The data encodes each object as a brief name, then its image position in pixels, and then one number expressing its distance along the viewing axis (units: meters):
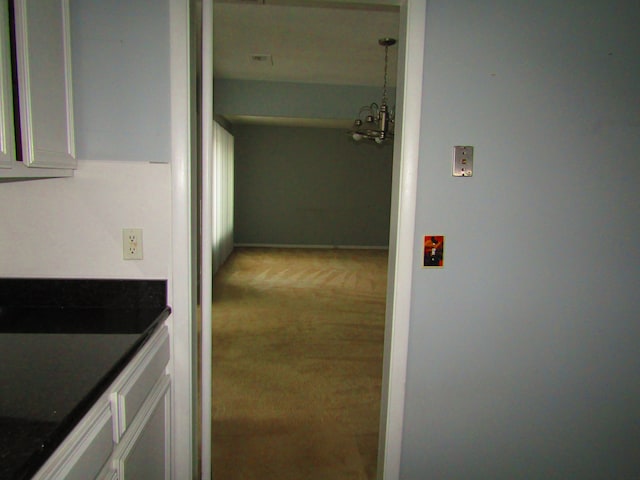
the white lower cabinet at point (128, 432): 0.94
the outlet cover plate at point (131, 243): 1.60
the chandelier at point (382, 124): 3.83
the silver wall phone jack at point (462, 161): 1.67
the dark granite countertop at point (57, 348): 0.86
